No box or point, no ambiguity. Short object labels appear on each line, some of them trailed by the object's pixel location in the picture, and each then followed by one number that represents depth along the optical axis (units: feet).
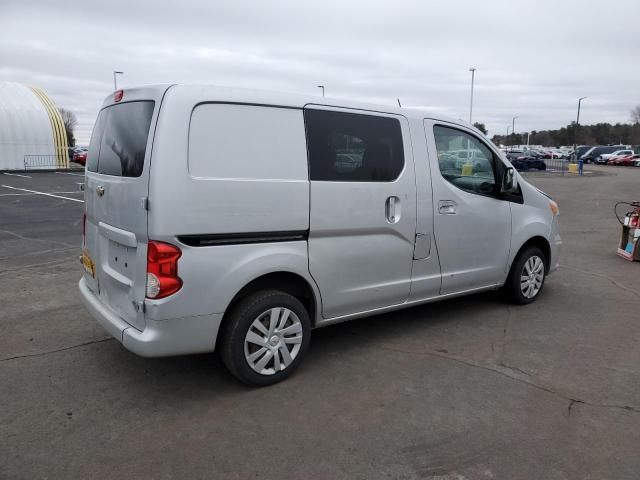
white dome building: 104.88
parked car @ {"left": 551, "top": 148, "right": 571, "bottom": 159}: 201.29
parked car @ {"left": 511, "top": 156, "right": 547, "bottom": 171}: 137.12
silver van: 10.52
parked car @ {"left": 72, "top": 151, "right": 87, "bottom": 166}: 131.44
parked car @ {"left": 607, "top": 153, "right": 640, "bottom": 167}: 165.77
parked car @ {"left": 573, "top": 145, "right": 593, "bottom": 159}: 195.19
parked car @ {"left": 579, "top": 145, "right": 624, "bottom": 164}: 188.85
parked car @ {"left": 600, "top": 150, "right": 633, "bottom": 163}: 173.58
